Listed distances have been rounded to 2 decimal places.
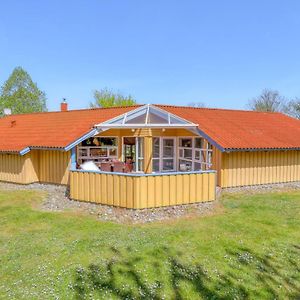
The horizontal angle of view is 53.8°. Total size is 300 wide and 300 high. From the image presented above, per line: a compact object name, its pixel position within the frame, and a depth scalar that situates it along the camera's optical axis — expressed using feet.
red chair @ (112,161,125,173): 56.49
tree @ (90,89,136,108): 162.91
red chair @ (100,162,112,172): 56.23
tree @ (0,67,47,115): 157.79
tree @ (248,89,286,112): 200.42
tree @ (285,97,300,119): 194.29
